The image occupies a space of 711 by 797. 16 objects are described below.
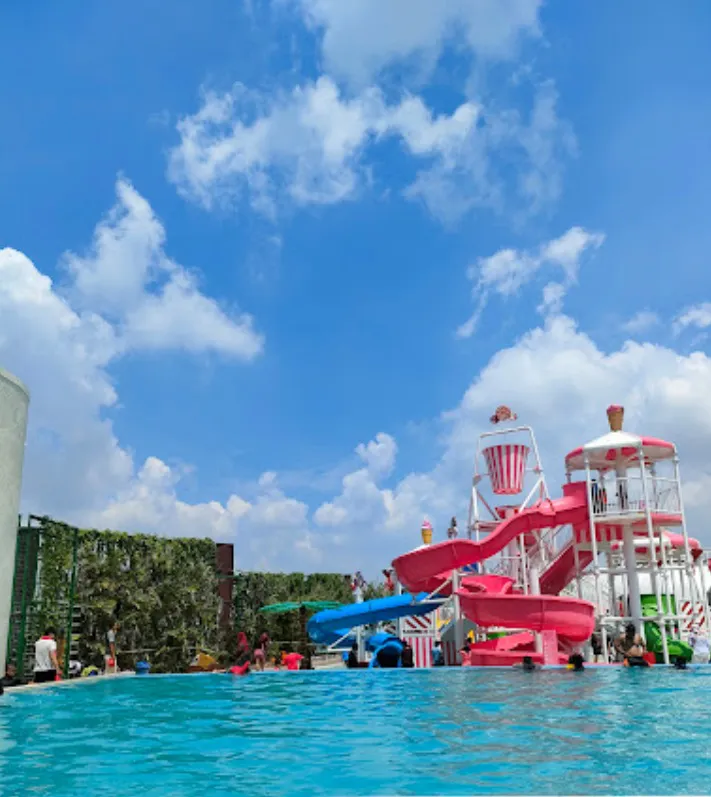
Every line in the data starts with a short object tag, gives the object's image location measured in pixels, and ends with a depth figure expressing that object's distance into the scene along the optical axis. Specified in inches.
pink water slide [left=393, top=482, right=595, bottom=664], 839.7
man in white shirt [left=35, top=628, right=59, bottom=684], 610.5
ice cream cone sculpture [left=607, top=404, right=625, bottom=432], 994.1
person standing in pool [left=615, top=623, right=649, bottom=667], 753.0
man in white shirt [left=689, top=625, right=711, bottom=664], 841.5
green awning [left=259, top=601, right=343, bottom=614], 1063.0
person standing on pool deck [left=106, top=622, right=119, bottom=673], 778.8
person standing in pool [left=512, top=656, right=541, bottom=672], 753.0
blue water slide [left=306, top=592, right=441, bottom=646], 948.1
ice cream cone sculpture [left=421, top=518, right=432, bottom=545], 1122.0
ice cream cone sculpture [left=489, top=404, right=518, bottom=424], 1132.0
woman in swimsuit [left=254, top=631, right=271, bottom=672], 884.9
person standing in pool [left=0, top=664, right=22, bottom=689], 547.2
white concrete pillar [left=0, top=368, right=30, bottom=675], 456.1
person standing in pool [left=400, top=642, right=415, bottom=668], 869.8
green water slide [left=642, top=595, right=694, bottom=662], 855.1
